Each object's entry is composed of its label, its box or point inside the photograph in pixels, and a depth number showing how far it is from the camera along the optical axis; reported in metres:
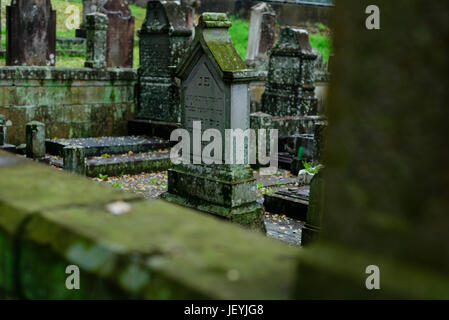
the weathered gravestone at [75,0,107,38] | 20.67
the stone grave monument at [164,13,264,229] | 6.92
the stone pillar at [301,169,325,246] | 6.07
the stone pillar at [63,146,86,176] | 8.44
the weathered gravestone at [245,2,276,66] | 18.84
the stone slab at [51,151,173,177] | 9.59
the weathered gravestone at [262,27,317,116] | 13.77
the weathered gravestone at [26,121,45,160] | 8.66
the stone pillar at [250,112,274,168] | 10.76
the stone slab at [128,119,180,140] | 11.88
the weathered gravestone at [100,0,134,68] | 14.94
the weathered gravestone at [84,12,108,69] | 11.70
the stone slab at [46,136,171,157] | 10.51
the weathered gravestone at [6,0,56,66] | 12.37
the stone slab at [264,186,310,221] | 7.74
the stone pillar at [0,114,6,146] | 9.55
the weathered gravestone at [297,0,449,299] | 0.97
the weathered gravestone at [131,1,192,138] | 11.69
